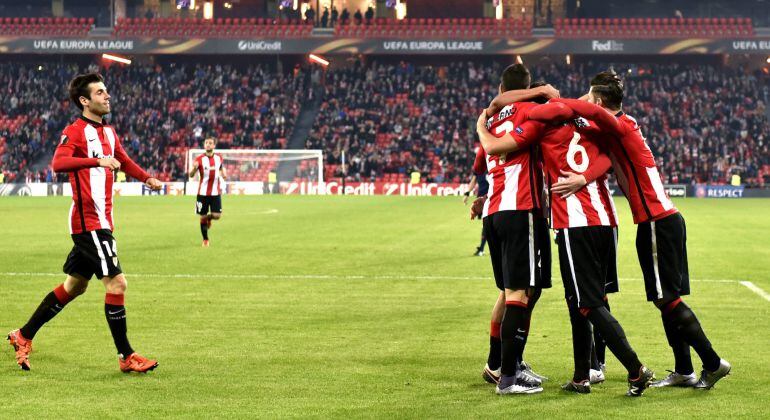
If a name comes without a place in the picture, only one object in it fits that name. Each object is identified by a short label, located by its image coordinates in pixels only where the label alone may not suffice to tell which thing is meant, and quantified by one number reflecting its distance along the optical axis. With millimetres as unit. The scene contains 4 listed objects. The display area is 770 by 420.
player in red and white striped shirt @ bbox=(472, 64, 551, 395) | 15281
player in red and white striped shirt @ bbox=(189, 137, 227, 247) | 47125
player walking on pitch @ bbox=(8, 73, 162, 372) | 17078
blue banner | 104000
